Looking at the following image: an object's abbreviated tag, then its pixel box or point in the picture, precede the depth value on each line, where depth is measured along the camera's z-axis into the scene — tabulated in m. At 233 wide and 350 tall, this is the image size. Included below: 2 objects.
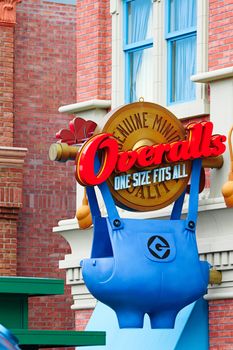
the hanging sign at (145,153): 16.45
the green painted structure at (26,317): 15.60
